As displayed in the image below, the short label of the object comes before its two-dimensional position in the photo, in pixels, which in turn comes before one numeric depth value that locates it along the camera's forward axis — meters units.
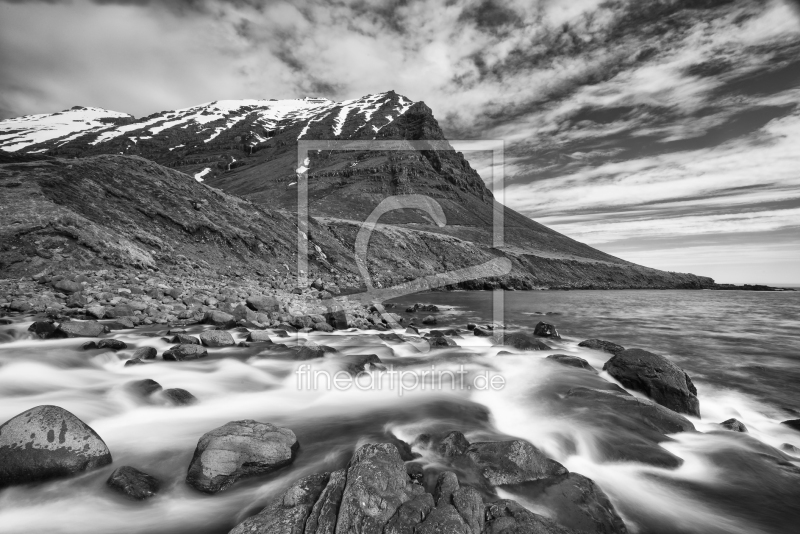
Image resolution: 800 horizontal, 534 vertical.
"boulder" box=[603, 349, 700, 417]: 8.23
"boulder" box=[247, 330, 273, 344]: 12.23
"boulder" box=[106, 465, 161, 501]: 4.39
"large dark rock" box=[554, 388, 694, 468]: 6.09
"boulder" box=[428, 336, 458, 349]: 13.73
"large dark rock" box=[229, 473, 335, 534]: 3.41
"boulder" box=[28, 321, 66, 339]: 10.30
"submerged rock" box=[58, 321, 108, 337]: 10.66
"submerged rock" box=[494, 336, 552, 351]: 13.78
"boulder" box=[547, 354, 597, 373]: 10.91
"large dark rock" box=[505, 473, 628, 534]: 4.00
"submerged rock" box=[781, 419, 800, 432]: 7.56
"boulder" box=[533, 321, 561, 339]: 17.67
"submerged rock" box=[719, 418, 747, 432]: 7.24
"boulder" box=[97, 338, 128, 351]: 9.77
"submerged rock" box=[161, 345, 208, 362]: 9.62
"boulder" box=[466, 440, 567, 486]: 4.61
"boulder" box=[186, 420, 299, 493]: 4.55
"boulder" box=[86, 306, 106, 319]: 12.77
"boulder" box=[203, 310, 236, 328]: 14.16
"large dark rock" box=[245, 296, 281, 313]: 16.83
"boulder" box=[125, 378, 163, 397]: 7.34
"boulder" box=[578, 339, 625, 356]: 13.50
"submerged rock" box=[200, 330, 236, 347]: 11.25
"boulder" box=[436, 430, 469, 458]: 5.24
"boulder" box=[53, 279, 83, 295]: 14.69
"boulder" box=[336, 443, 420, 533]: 3.22
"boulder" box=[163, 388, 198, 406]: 7.16
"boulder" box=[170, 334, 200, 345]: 11.10
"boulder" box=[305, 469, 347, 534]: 3.29
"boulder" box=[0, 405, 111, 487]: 4.27
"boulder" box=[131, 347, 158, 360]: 9.40
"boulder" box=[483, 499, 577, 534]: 3.28
